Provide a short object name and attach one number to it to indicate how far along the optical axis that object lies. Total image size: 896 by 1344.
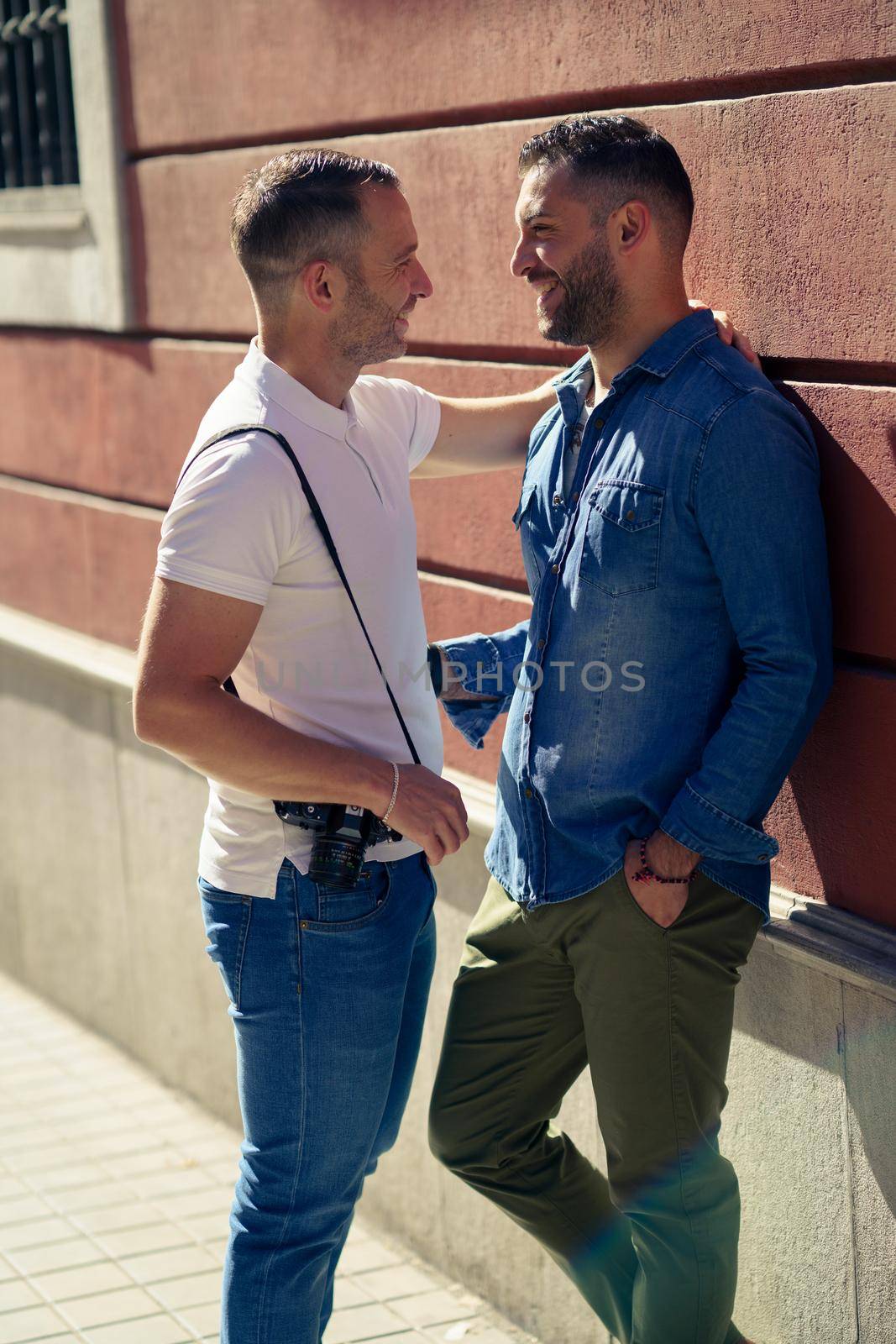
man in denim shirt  2.57
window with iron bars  5.70
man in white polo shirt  2.73
